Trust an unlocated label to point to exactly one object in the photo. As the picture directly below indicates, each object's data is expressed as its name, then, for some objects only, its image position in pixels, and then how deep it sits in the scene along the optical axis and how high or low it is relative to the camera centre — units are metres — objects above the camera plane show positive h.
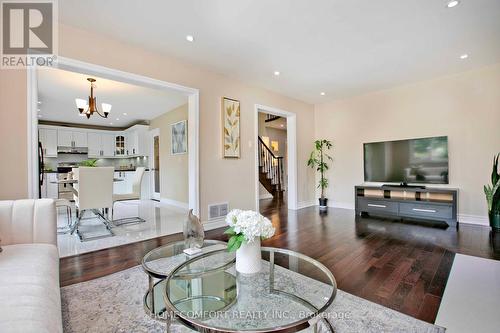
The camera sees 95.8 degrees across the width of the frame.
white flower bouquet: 1.30 -0.35
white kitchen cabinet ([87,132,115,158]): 8.02 +1.00
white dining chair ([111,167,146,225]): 4.17 -0.47
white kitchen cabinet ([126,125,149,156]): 7.46 +1.03
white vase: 1.39 -0.55
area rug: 1.43 -1.00
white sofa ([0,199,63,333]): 0.90 -0.55
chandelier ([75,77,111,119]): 4.27 +1.29
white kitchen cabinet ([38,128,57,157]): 7.08 +1.02
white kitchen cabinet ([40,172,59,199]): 6.39 -0.43
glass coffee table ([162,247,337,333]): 1.00 -0.70
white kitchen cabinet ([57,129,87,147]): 7.41 +1.15
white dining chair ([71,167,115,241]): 3.30 -0.26
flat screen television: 4.05 +0.10
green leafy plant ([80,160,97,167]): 3.87 +0.16
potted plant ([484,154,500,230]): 3.41 -0.53
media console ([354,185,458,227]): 3.71 -0.65
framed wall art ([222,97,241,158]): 4.03 +0.76
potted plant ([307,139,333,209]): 5.65 +0.20
